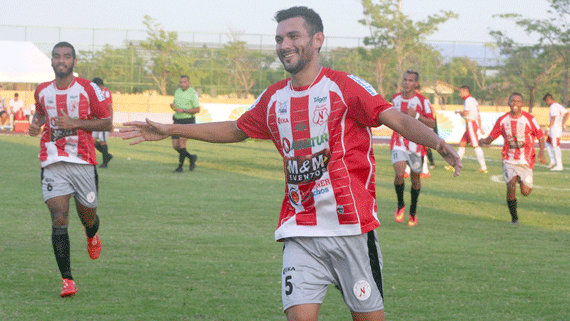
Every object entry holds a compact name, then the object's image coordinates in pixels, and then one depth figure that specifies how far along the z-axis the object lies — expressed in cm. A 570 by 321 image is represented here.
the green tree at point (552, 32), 4534
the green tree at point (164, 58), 5278
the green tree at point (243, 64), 5466
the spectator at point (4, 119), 3400
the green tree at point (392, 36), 5062
